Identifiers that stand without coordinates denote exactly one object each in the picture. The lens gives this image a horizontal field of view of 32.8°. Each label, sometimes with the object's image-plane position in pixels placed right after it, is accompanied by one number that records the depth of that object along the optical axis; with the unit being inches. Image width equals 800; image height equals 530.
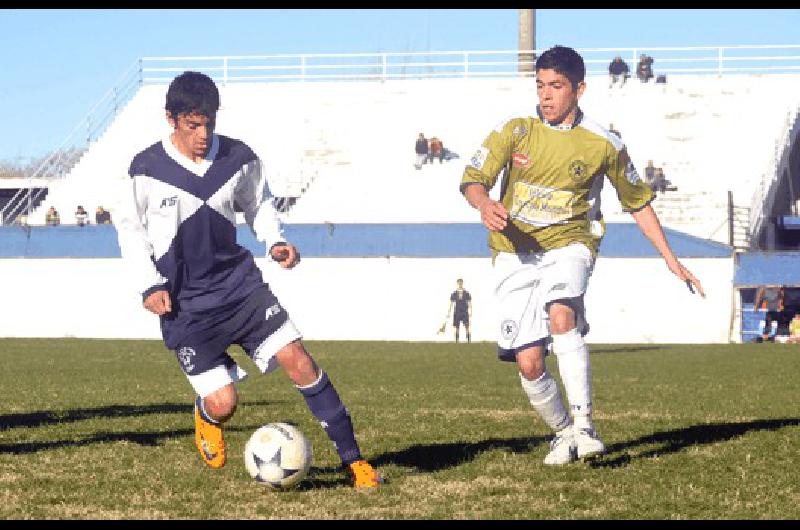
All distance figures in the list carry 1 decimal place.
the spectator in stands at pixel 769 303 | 1429.6
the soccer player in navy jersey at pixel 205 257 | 297.0
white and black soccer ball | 289.0
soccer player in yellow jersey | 335.0
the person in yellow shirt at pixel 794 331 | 1370.9
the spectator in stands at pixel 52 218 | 1750.7
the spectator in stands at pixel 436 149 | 1780.3
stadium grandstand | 1521.9
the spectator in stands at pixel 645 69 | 1876.2
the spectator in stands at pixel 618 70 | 1873.8
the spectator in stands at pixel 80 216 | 1729.8
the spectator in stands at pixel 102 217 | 1723.7
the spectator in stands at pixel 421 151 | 1779.0
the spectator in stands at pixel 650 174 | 1647.4
